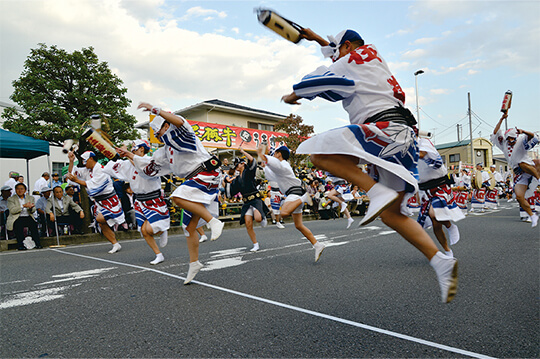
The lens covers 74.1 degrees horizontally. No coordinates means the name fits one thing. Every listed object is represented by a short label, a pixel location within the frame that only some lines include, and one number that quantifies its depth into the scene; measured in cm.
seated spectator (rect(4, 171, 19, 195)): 1029
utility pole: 3927
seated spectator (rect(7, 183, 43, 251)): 787
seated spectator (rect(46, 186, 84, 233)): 888
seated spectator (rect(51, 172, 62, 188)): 1088
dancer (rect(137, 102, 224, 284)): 420
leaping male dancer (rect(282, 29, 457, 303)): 237
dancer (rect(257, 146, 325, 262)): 579
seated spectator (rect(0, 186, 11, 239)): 845
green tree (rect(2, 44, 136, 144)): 1491
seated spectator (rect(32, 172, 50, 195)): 1064
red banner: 1827
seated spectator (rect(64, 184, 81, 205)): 992
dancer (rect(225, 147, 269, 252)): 699
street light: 2875
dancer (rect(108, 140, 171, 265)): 579
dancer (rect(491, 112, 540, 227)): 747
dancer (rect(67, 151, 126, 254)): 713
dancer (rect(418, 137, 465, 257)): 475
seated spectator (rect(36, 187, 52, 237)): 898
